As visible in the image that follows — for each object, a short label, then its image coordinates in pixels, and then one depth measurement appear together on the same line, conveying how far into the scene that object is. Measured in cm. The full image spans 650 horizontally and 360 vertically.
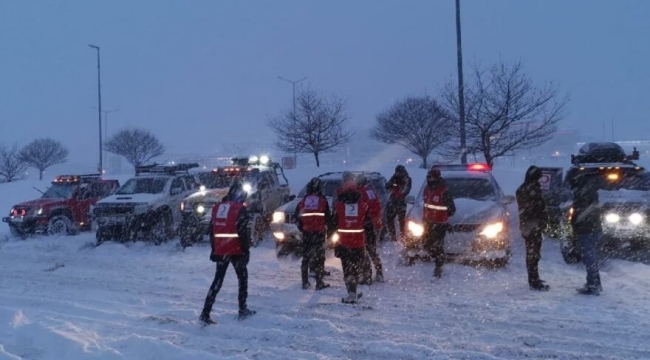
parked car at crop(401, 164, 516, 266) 945
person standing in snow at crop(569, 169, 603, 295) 793
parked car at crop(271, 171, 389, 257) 1157
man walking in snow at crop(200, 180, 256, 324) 704
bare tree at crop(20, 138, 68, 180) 5438
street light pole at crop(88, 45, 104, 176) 3297
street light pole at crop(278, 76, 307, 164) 3418
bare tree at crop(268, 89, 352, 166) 3294
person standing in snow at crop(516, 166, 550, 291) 837
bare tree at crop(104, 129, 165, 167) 5466
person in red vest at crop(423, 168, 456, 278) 911
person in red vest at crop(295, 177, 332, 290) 870
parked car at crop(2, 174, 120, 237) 1614
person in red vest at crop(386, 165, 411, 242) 1241
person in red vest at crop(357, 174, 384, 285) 882
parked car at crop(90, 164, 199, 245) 1441
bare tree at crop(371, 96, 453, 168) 3697
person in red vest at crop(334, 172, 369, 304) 777
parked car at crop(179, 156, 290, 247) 1385
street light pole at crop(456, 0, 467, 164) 1690
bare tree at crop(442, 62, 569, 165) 2098
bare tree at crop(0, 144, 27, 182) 5275
